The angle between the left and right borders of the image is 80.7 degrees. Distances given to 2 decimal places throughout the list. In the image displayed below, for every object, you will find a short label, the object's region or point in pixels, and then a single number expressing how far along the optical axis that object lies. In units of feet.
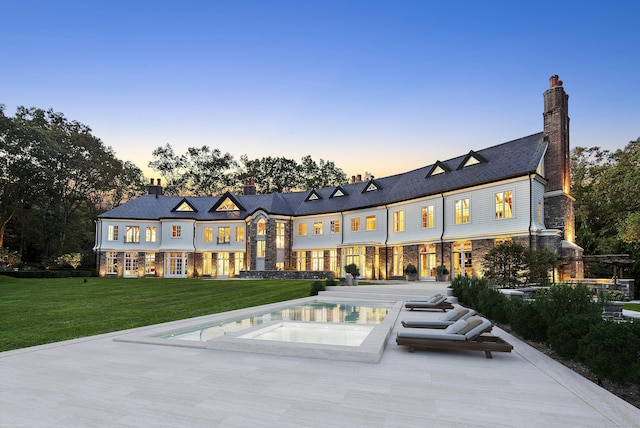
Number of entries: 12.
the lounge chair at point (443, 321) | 28.14
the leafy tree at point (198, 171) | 184.96
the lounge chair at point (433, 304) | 42.73
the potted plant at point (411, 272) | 84.58
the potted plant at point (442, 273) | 77.30
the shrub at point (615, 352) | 16.48
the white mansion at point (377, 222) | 71.56
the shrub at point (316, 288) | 63.72
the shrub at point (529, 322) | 26.11
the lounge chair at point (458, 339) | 21.75
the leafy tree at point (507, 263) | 57.72
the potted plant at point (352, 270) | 81.30
